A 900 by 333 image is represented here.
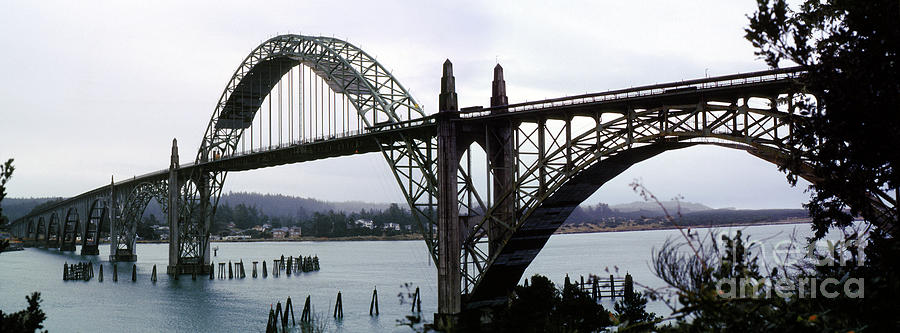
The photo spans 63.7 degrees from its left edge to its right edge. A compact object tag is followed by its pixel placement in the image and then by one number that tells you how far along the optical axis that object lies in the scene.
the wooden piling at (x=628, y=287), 41.48
